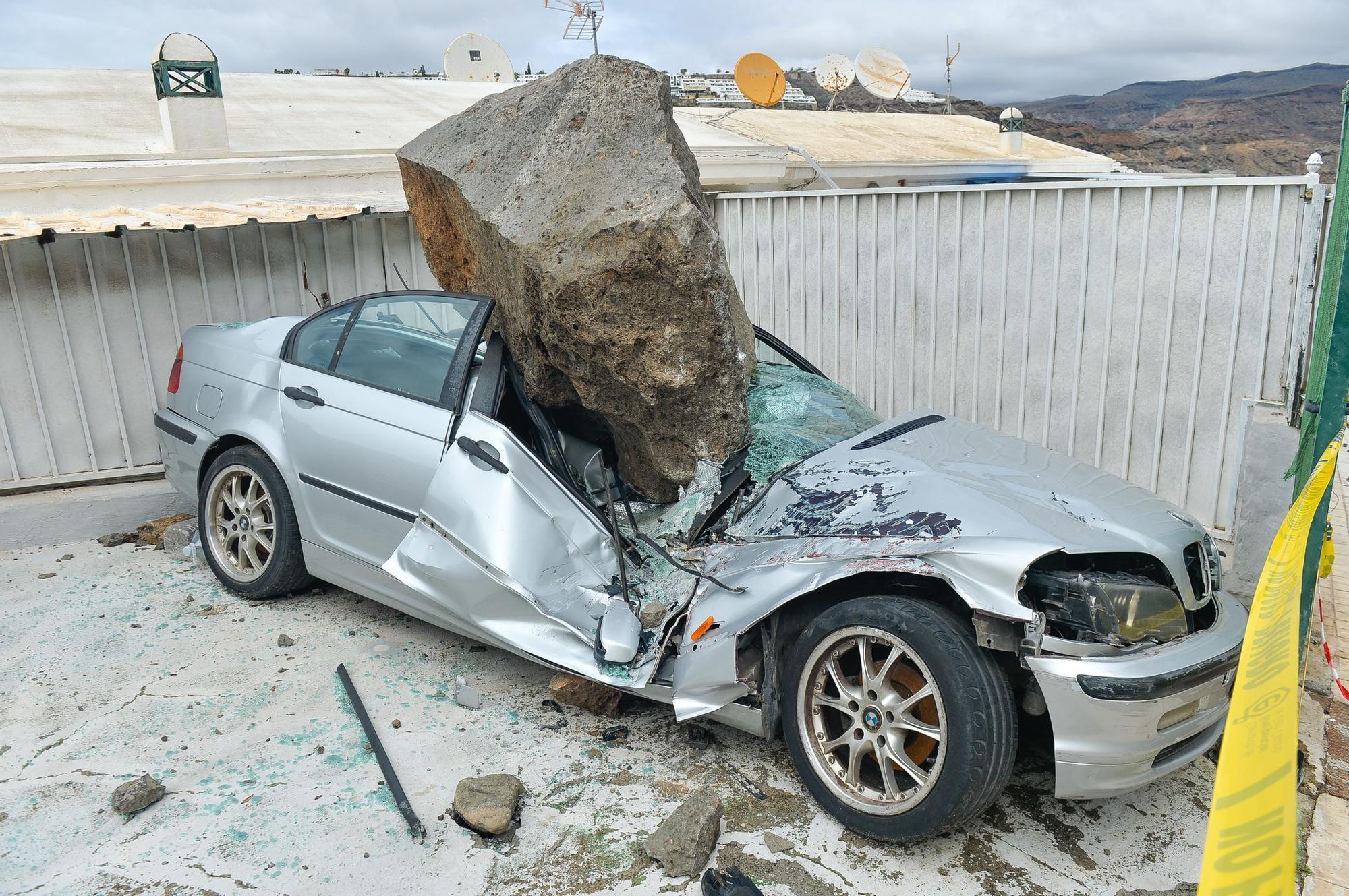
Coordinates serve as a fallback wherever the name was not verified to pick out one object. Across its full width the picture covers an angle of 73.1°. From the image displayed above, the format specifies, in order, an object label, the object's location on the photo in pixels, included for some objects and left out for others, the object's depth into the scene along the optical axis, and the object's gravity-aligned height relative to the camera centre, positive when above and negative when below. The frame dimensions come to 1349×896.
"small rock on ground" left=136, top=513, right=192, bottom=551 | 5.50 -1.91
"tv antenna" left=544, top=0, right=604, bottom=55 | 15.70 +2.81
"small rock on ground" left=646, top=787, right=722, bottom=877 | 2.68 -1.89
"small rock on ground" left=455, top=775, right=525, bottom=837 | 2.84 -1.88
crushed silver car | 2.60 -1.29
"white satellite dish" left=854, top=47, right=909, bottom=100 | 20.20 +2.00
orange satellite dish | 15.55 +1.58
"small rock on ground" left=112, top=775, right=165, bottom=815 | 2.97 -1.85
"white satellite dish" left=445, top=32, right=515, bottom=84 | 15.85 +2.17
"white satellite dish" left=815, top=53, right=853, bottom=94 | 20.44 +2.11
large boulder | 3.47 -0.33
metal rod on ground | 2.88 -1.92
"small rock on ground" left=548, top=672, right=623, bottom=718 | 3.53 -1.91
